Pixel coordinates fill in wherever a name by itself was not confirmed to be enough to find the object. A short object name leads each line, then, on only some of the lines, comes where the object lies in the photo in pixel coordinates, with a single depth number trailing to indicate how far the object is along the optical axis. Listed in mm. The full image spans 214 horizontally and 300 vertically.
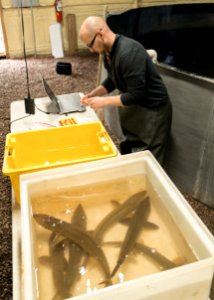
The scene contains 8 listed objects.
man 1532
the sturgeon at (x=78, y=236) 792
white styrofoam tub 624
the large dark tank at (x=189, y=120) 1810
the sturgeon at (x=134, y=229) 806
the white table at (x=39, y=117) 1525
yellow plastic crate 1250
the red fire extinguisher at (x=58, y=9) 4188
